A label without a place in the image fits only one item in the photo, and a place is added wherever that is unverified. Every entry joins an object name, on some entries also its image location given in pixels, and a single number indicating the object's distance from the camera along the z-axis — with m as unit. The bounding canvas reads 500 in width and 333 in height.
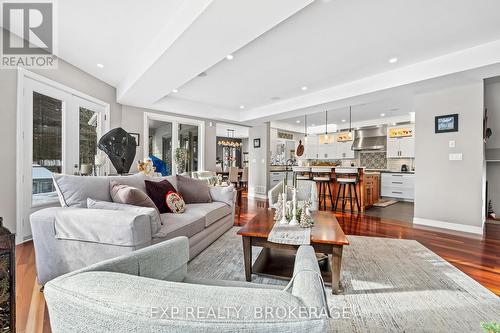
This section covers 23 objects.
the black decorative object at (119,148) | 3.41
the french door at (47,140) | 3.22
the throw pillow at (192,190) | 3.38
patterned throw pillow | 2.77
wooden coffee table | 1.91
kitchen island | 5.68
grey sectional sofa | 1.80
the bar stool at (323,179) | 6.07
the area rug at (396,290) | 1.61
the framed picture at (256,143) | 7.94
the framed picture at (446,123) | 3.97
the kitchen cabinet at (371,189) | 6.03
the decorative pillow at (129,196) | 2.23
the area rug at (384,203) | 6.36
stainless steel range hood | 7.94
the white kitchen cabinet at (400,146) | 7.32
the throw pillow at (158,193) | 2.75
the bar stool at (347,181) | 5.63
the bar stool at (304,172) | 6.69
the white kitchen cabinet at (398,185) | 7.00
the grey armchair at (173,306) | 0.46
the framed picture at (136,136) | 5.52
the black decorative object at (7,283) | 1.03
